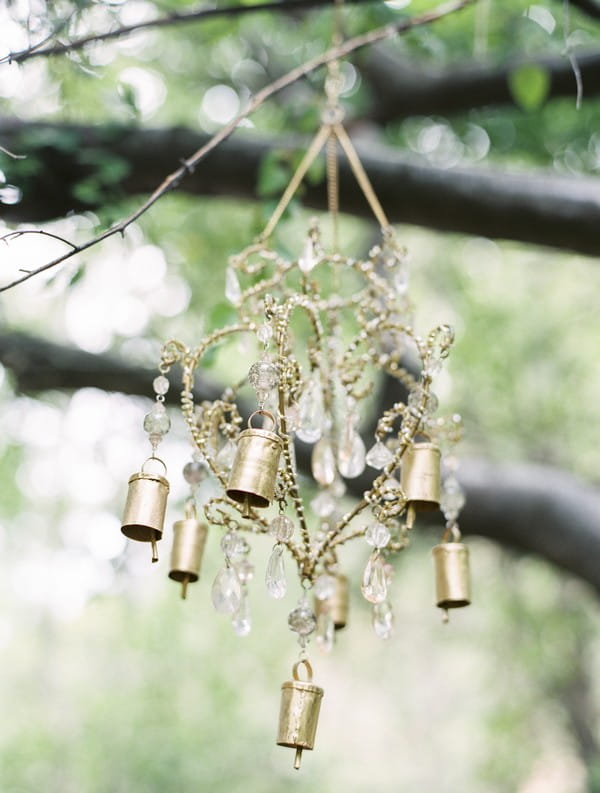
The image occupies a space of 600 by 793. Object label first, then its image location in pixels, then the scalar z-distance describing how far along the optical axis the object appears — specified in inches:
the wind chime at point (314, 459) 40.1
